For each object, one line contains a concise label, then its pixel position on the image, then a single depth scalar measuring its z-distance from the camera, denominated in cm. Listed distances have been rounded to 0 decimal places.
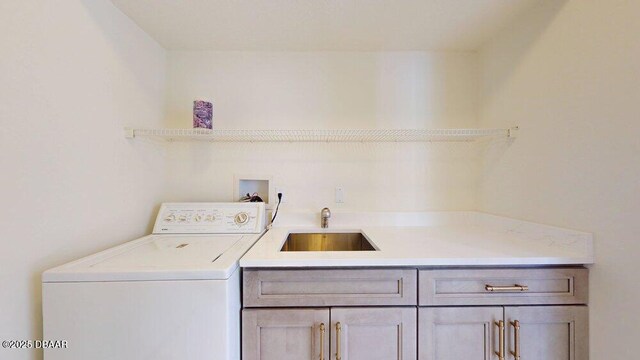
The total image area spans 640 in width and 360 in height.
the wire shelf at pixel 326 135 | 138
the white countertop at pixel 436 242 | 100
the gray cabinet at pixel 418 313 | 101
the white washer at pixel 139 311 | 84
